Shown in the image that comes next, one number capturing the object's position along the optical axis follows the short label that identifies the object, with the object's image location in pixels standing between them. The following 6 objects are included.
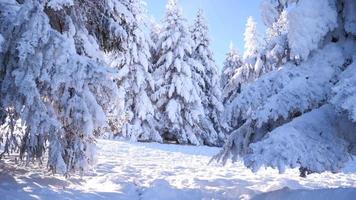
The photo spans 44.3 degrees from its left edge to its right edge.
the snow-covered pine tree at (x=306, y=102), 5.40
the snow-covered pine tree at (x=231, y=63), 37.16
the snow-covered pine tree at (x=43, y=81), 6.11
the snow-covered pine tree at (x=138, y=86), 24.27
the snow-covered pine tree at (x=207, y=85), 29.84
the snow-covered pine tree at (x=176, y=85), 26.69
